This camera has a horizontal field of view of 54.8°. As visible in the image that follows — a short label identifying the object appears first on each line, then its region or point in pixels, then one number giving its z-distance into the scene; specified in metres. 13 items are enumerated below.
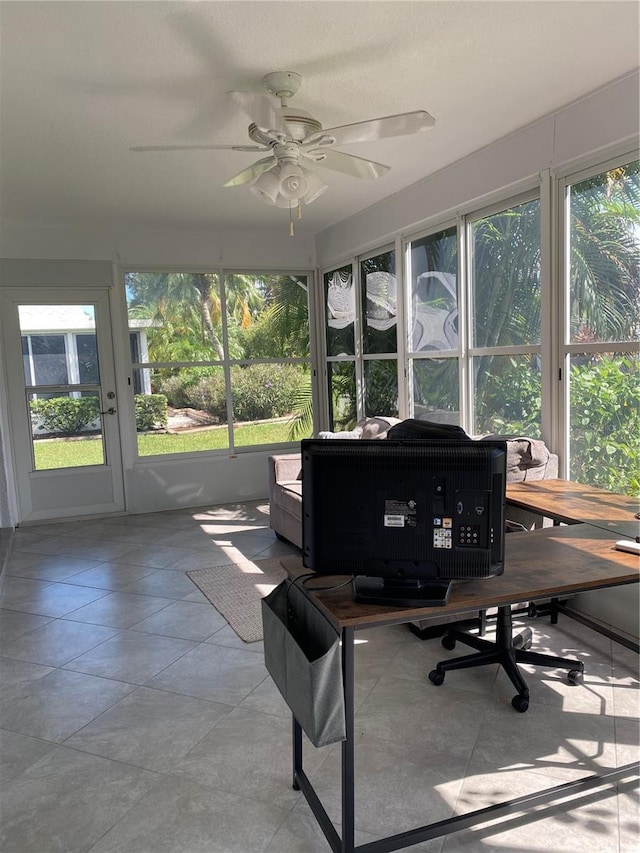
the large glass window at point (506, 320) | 3.84
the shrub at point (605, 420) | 3.22
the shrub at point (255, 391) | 6.44
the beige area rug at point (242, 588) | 3.39
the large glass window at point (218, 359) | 6.20
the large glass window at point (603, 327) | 3.17
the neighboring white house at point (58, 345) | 5.77
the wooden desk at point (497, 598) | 1.67
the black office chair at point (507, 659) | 2.54
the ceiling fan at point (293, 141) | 2.65
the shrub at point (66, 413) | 5.87
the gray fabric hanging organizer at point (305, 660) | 1.63
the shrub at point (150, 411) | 6.21
